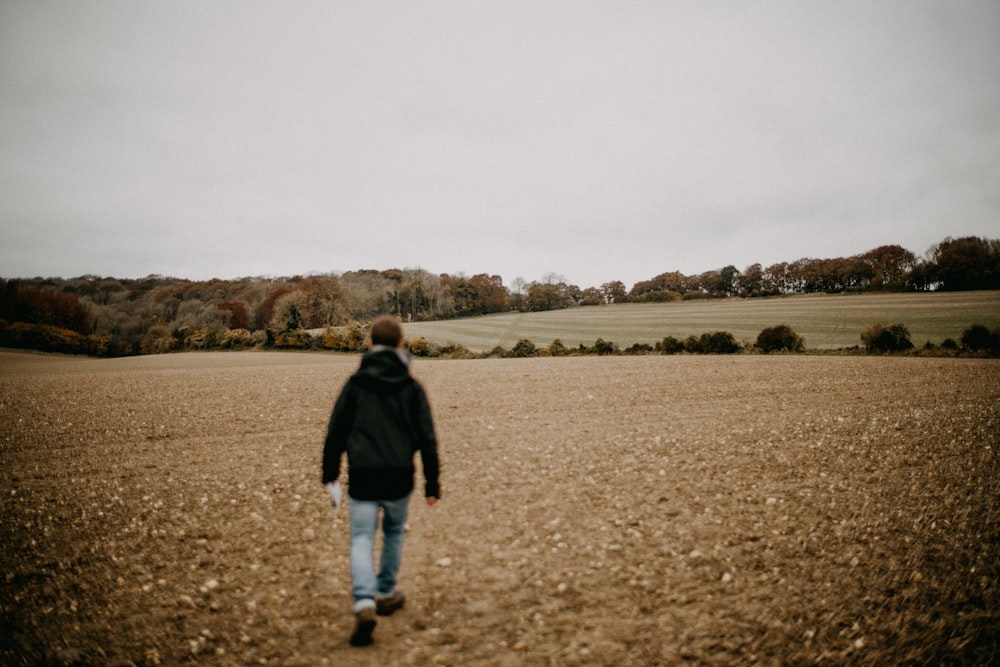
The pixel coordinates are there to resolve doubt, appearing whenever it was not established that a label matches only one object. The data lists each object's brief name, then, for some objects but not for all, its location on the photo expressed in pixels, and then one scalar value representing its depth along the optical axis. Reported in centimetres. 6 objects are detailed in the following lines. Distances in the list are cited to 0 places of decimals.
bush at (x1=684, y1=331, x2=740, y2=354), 3853
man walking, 355
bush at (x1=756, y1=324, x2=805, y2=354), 3709
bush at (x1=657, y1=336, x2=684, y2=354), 4119
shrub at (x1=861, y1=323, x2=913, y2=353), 3331
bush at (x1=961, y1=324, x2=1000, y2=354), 2988
